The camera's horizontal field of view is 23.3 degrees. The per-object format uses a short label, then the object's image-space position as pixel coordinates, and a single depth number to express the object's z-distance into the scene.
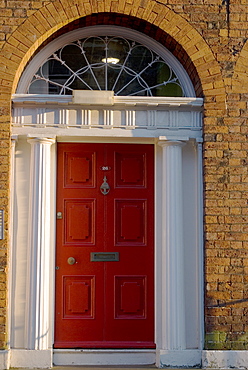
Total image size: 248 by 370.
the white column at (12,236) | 6.80
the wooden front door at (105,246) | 7.02
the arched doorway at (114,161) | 6.83
